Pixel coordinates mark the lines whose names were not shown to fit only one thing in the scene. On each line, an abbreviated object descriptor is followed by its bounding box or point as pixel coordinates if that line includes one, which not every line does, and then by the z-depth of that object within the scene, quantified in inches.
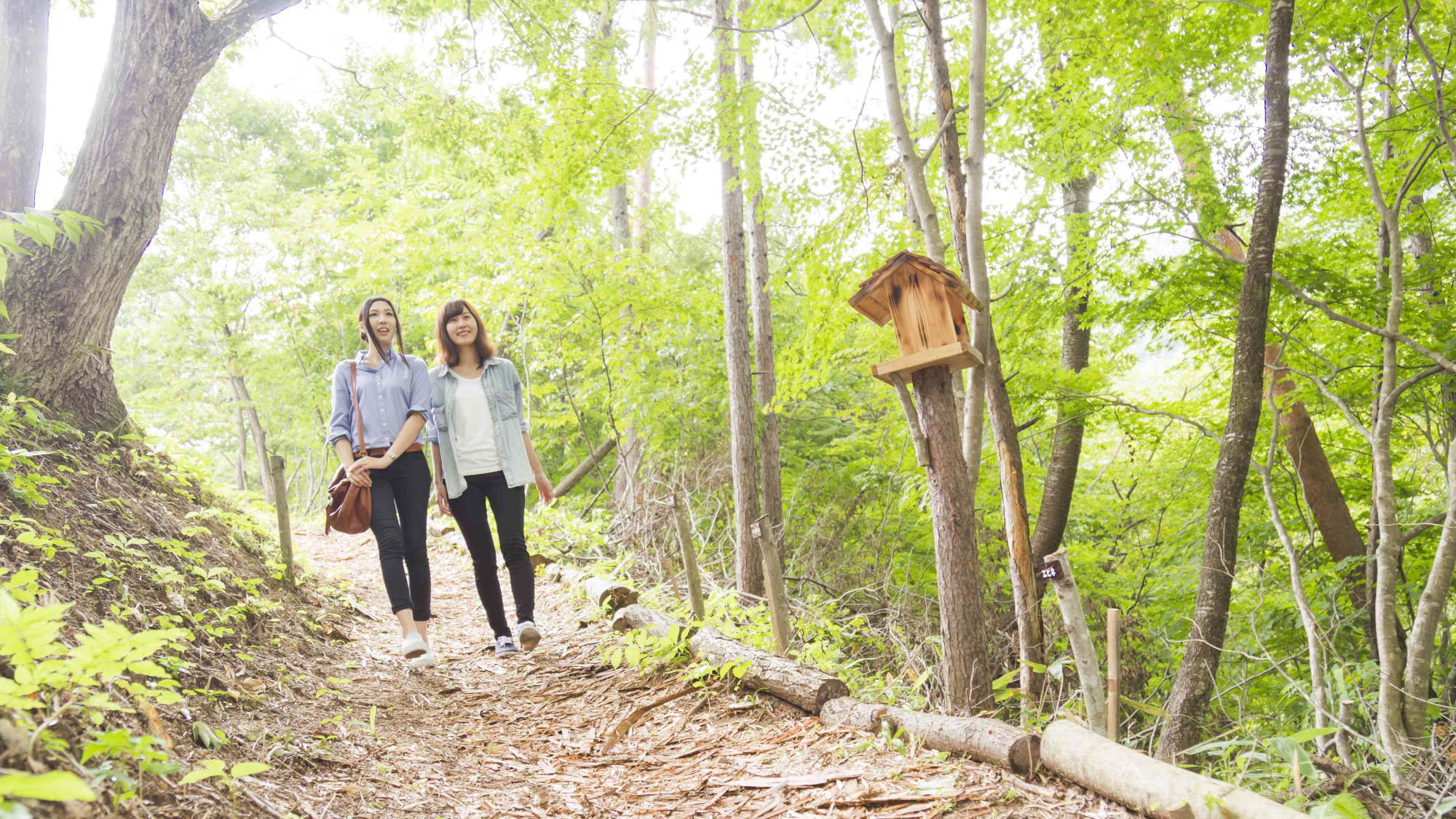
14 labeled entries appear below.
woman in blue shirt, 168.6
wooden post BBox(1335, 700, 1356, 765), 159.9
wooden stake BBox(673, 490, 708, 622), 200.8
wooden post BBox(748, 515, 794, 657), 173.5
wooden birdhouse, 160.2
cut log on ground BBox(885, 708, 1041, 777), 108.0
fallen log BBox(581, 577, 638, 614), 225.0
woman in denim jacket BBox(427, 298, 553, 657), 177.2
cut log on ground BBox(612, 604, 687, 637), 187.9
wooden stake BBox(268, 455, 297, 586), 209.1
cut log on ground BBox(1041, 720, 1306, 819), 83.7
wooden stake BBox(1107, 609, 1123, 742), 123.2
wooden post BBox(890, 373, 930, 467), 166.2
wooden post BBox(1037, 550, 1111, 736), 129.1
